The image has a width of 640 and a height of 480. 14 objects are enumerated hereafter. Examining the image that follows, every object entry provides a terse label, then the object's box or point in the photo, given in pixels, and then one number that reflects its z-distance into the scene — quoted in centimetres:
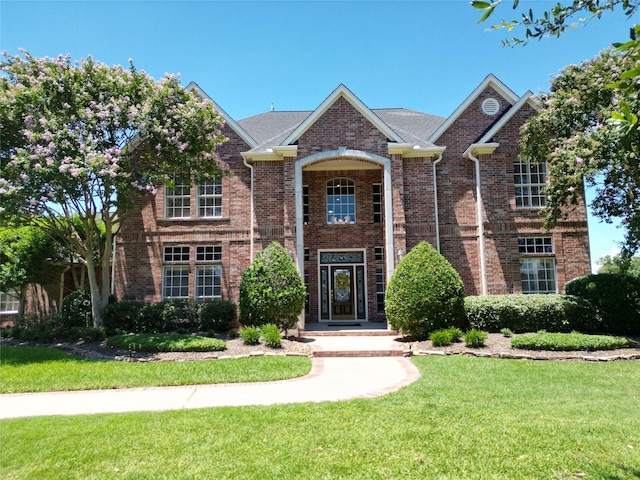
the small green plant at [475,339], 1073
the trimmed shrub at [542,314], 1246
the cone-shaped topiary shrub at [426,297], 1210
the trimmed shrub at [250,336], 1149
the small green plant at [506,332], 1209
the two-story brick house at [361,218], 1549
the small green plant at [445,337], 1120
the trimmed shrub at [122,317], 1391
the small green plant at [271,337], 1123
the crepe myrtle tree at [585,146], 1071
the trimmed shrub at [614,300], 1212
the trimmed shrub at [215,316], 1425
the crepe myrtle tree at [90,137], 1077
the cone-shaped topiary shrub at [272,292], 1259
